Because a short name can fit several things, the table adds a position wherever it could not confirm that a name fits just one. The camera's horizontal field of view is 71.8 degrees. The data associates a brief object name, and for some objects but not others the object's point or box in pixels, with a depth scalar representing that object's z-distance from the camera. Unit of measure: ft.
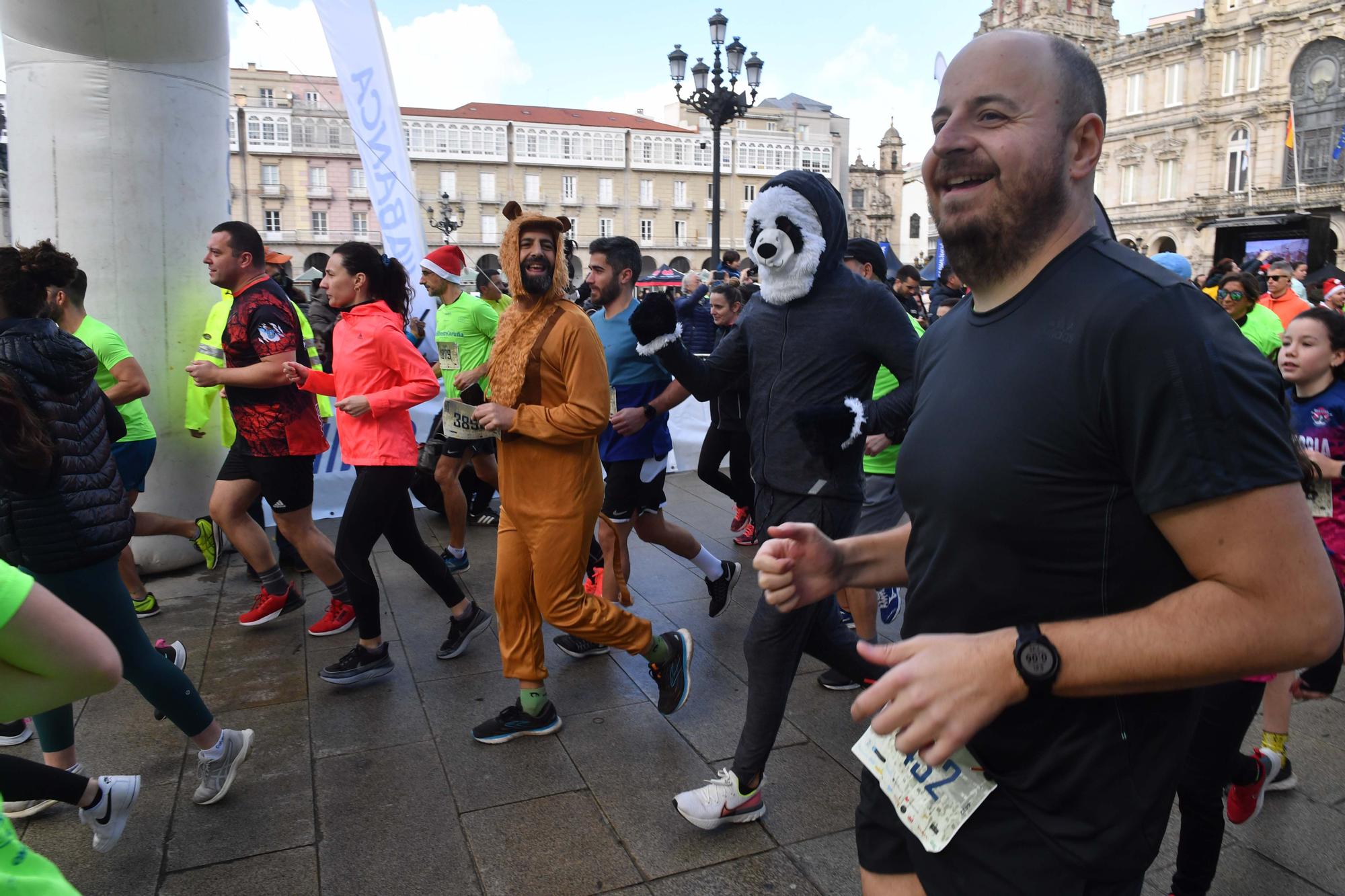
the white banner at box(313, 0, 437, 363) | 23.18
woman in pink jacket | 14.66
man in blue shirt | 16.84
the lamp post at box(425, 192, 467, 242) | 109.91
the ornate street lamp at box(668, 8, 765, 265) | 49.90
